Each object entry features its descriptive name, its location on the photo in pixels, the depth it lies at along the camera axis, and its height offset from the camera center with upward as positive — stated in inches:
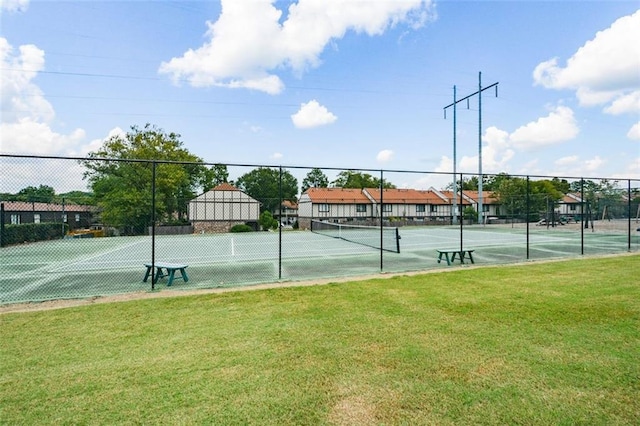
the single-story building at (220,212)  762.4 -6.8
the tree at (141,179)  638.5 +112.6
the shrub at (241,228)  927.5 -52.2
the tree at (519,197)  1209.4 +44.8
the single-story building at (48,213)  512.7 -5.5
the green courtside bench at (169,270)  287.9 -54.3
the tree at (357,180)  2445.9 +214.5
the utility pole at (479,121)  1225.4 +362.1
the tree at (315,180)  2994.6 +268.2
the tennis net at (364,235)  610.5 -61.0
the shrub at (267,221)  1118.2 -41.1
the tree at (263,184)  2501.2 +196.5
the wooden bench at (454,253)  376.8 -50.3
